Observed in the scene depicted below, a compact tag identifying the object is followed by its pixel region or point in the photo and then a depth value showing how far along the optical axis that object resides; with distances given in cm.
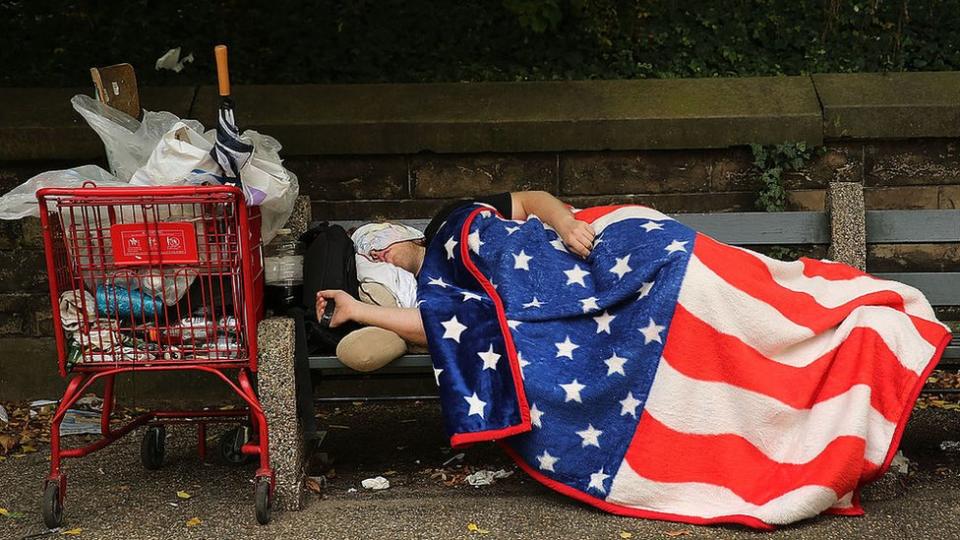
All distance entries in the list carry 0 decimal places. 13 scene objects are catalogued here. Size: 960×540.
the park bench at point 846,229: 448
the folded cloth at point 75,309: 375
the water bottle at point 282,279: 416
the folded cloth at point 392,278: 433
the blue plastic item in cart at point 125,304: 373
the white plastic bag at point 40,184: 371
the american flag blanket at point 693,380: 361
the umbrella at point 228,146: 365
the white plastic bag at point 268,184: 377
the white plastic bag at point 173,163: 370
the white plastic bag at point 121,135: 388
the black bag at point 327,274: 407
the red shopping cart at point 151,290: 366
